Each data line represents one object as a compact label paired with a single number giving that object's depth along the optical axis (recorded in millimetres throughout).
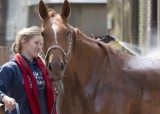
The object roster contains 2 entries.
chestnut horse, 9576
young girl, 8488
